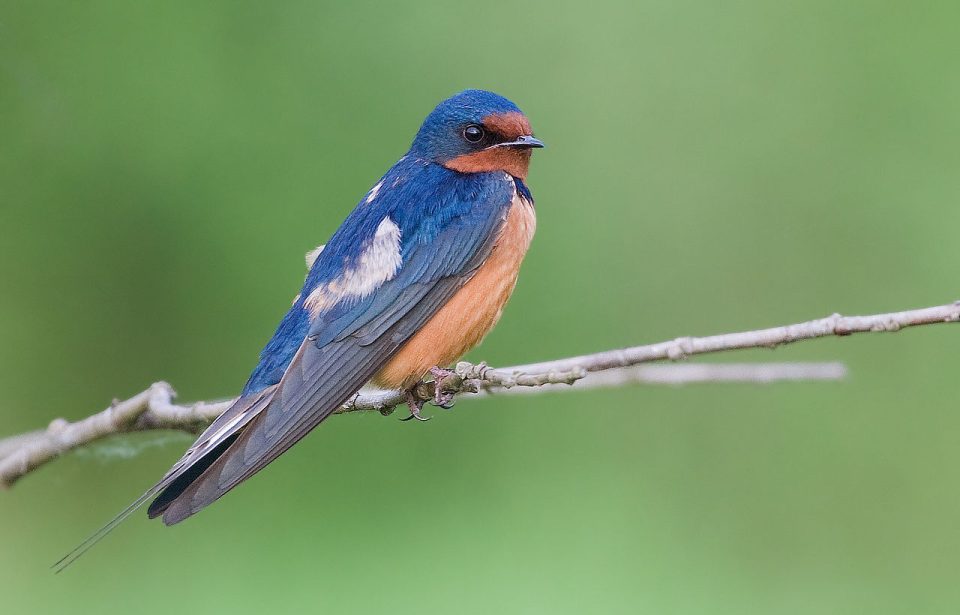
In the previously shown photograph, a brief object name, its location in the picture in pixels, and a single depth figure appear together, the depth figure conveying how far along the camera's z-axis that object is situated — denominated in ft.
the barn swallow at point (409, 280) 9.91
